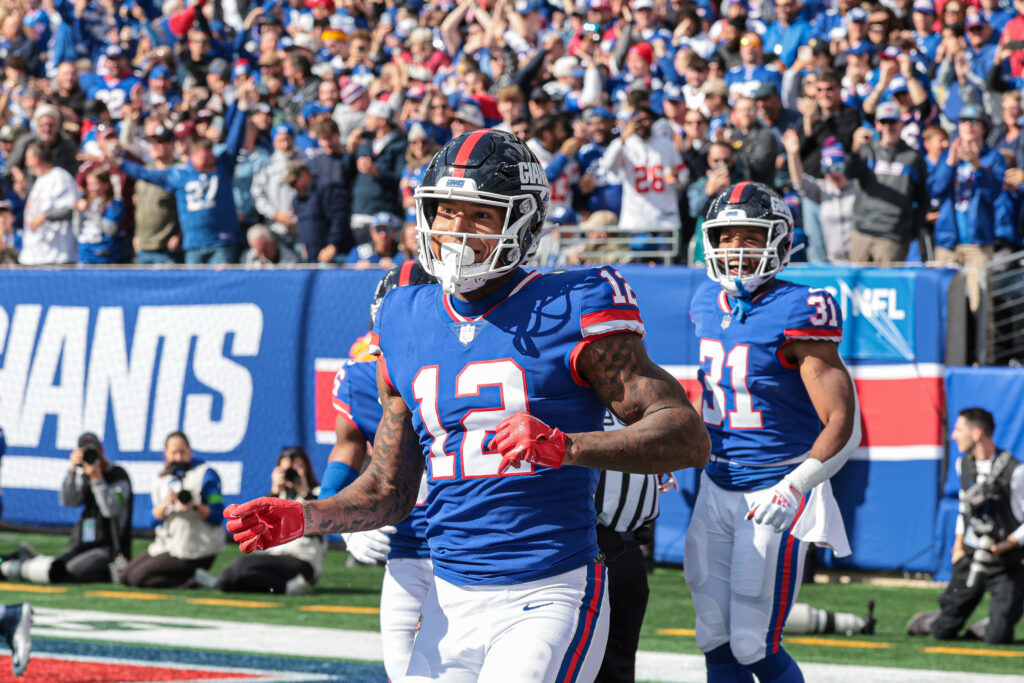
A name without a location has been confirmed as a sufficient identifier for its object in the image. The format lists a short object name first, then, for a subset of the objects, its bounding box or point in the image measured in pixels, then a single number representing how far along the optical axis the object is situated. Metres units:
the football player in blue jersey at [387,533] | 9.30
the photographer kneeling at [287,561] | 19.44
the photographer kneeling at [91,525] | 20.66
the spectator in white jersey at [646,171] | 22.94
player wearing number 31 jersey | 10.55
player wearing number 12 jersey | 6.72
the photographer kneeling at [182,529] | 20.06
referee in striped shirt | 9.85
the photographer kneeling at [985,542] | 16.17
